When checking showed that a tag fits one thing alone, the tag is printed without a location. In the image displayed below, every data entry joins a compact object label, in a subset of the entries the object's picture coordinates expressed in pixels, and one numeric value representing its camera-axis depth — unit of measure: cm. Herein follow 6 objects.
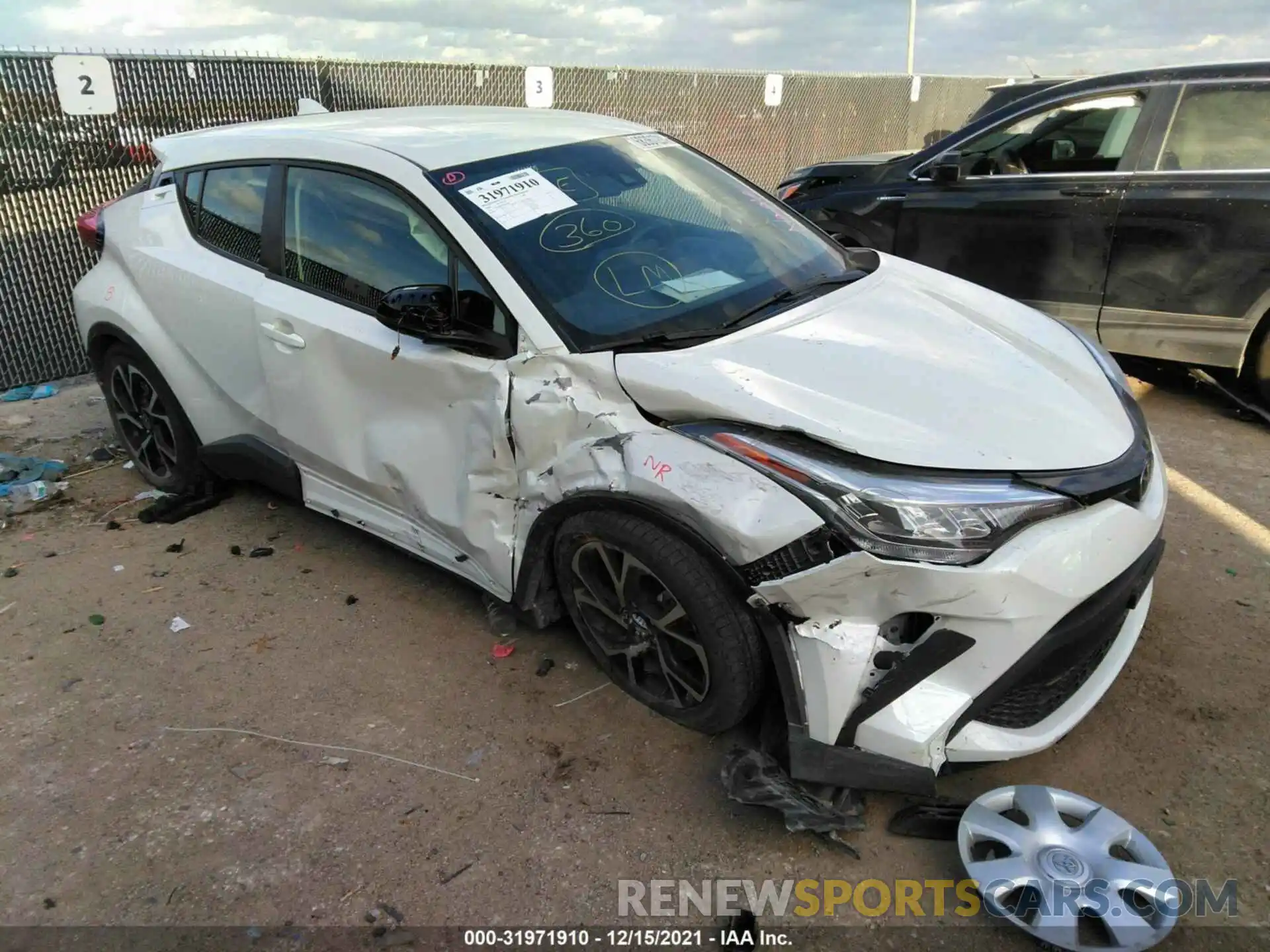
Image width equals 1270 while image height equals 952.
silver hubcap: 207
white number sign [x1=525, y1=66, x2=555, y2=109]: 870
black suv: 484
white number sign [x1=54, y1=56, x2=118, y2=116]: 606
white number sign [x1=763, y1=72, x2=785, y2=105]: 1095
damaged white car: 222
